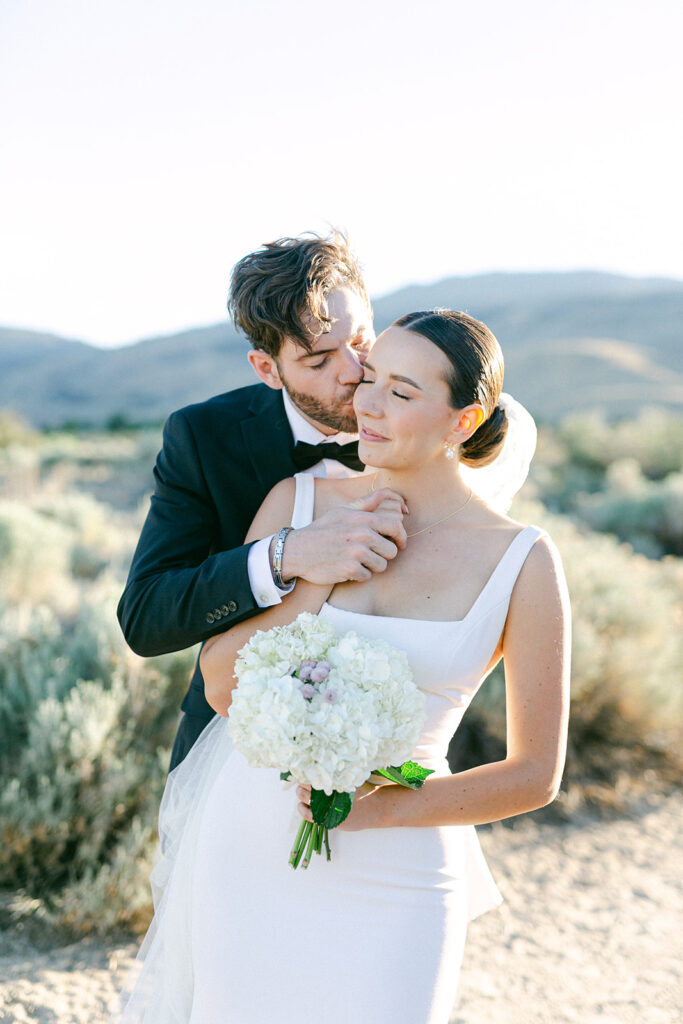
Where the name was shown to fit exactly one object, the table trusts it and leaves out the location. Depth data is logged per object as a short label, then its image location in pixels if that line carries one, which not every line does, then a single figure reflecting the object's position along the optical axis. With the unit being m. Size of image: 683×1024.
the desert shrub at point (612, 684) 6.08
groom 2.59
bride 2.05
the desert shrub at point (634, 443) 16.58
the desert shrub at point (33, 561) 7.06
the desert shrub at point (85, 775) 4.09
